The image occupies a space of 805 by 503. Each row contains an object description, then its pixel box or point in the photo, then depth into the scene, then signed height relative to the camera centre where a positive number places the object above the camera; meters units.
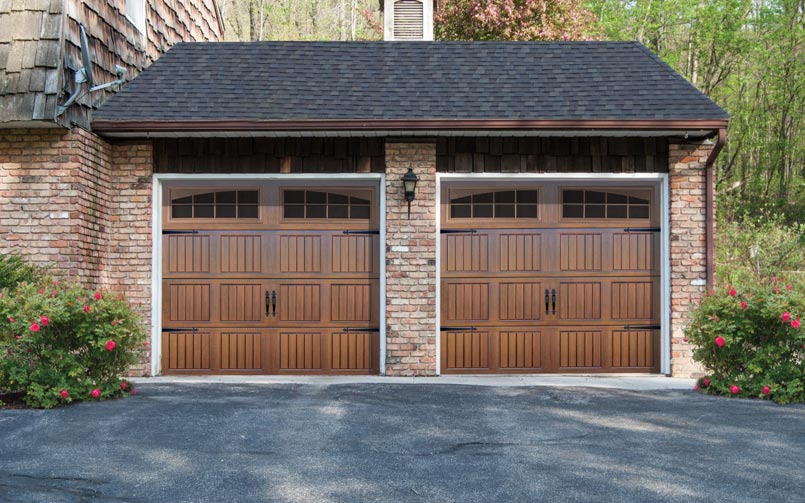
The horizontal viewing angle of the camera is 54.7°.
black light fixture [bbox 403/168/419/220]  9.41 +0.97
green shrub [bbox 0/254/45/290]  8.15 -0.10
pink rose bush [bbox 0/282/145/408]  7.26 -0.77
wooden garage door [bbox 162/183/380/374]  9.88 -0.38
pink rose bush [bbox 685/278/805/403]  7.66 -0.78
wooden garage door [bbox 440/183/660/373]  9.88 -0.23
